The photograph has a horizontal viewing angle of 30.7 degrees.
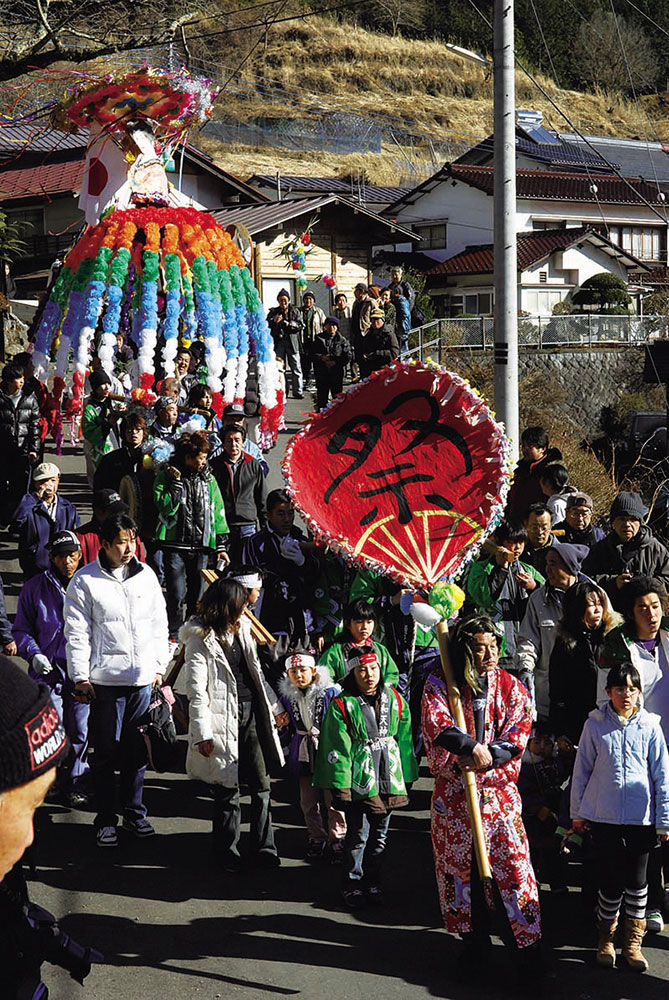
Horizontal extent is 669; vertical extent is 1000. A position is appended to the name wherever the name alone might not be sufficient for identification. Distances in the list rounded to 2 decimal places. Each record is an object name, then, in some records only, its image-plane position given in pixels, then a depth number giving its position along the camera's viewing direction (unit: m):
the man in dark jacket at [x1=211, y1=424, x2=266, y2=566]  9.34
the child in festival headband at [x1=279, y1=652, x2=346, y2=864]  6.27
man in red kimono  5.12
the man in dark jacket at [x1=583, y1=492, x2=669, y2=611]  7.39
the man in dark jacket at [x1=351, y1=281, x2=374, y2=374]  16.38
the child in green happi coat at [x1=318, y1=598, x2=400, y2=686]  6.10
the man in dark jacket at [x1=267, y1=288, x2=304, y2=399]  19.70
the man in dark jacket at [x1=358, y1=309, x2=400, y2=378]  15.94
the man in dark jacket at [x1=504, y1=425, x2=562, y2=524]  9.00
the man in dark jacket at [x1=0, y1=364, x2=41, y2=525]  11.47
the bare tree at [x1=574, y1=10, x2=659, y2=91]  53.97
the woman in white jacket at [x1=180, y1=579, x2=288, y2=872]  6.09
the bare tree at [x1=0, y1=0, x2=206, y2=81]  12.97
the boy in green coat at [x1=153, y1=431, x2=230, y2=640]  8.95
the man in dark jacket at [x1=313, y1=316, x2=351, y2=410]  17.27
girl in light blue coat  5.23
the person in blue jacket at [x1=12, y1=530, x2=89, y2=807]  6.94
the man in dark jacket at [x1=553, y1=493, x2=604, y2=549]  8.02
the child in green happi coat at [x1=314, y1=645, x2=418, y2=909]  5.76
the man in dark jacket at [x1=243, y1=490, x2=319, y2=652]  7.45
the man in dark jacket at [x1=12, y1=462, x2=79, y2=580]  8.49
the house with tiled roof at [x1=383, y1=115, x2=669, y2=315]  37.84
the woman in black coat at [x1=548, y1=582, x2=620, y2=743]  6.13
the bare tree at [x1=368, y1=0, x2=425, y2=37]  68.81
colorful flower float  11.72
